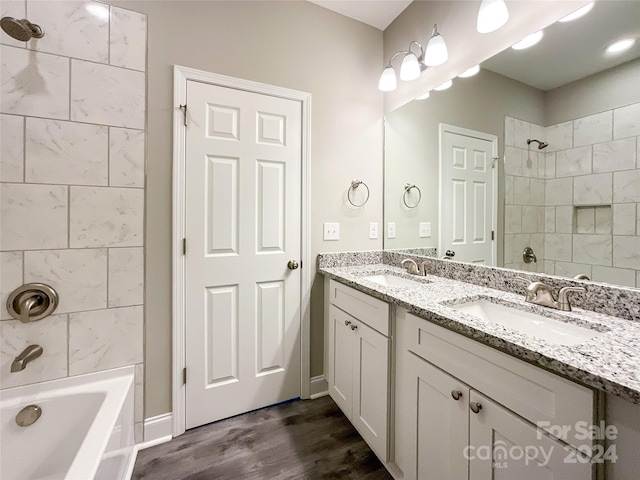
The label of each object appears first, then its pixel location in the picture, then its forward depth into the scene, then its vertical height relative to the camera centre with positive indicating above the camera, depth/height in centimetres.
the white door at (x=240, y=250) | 154 -8
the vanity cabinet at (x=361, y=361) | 124 -65
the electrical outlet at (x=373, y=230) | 206 +7
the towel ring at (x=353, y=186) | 197 +38
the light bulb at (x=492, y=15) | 123 +104
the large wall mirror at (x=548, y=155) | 95 +38
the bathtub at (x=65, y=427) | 106 -80
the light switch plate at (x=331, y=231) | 190 +5
